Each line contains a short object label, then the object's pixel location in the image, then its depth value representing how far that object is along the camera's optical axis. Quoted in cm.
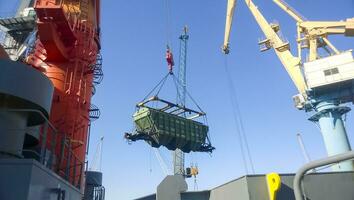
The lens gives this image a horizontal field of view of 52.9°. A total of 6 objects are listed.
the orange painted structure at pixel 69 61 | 1933
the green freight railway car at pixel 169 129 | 3200
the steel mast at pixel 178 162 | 7512
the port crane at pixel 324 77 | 3834
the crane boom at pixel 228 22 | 4900
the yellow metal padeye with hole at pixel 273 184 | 1166
